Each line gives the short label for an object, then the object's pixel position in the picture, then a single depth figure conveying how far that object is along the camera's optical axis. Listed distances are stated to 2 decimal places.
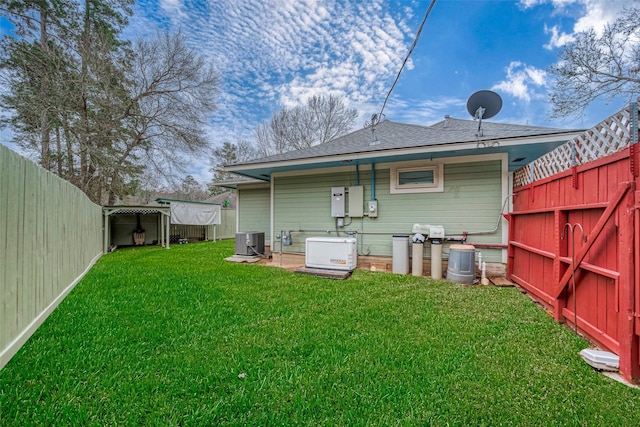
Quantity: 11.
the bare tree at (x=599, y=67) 6.26
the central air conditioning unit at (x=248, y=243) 7.61
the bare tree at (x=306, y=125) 17.55
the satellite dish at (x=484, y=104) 5.10
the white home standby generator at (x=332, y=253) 5.60
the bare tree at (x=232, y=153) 23.10
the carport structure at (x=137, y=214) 9.73
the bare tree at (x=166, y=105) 12.07
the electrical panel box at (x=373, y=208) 6.05
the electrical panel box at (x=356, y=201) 6.21
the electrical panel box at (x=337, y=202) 6.38
